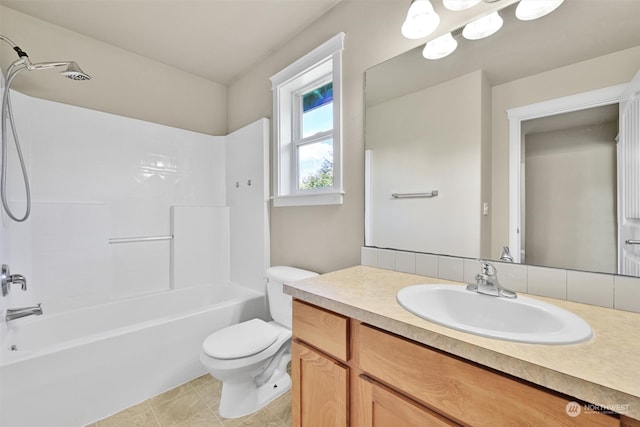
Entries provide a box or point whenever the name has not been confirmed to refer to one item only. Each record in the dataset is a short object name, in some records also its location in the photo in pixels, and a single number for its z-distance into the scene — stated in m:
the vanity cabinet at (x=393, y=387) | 0.55
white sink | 0.64
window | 1.69
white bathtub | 1.31
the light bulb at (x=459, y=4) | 1.10
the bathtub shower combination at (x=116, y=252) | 1.47
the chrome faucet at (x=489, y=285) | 0.92
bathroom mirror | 0.89
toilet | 1.43
